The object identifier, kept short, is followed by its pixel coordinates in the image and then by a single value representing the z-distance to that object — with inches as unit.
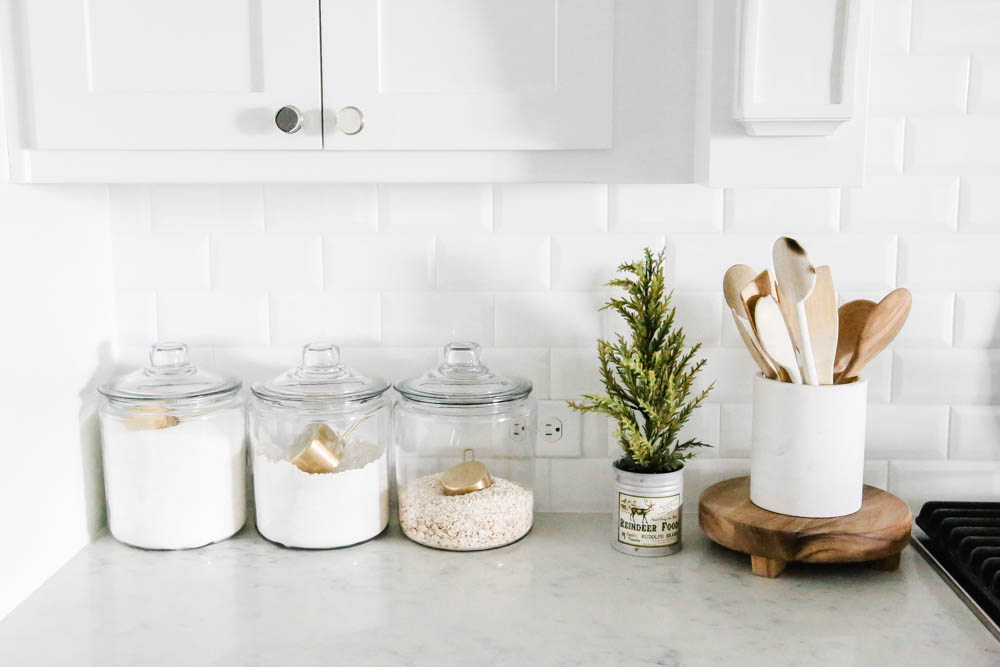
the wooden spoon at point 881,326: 50.1
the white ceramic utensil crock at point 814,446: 48.3
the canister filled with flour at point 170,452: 51.0
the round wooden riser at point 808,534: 47.4
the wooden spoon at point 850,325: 52.6
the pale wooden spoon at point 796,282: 45.1
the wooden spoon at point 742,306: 50.8
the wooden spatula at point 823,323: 48.8
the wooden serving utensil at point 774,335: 48.3
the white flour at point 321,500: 51.2
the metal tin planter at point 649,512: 50.6
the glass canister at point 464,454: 52.0
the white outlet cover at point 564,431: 58.7
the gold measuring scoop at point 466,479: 52.3
